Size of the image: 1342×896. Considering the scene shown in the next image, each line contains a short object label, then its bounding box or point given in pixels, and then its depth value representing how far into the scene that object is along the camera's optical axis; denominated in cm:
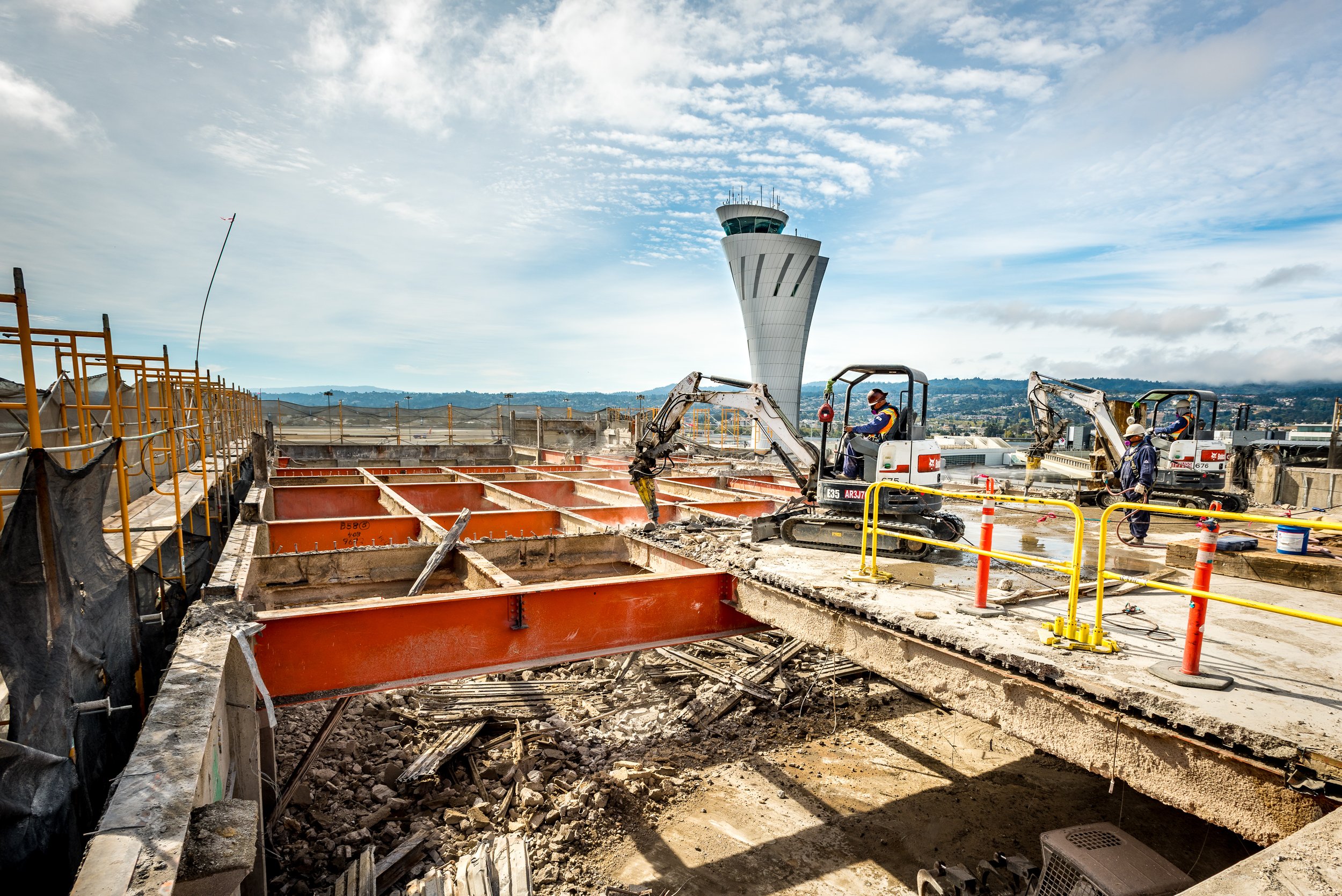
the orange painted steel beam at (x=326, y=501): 1270
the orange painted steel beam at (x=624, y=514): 1069
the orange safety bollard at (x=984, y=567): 522
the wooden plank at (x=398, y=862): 552
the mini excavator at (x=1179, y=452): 1197
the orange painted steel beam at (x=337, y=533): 914
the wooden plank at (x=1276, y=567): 621
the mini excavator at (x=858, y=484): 732
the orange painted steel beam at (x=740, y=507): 1095
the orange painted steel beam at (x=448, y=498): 1298
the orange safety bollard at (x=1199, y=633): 376
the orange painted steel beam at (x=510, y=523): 936
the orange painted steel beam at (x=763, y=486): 1348
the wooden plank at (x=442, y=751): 700
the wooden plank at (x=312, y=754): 620
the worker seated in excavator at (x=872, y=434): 758
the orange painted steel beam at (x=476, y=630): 520
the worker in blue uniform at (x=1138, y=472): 916
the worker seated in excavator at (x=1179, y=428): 1216
